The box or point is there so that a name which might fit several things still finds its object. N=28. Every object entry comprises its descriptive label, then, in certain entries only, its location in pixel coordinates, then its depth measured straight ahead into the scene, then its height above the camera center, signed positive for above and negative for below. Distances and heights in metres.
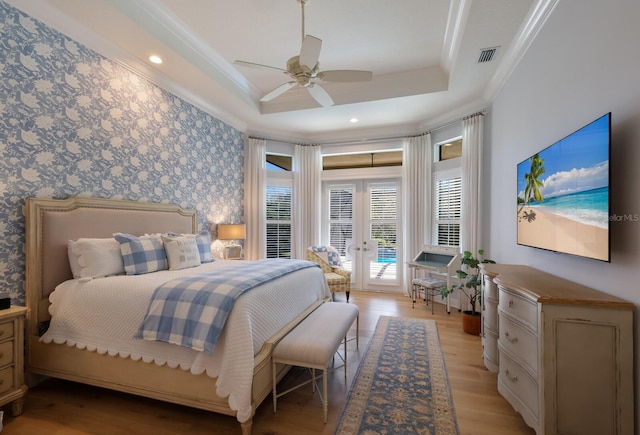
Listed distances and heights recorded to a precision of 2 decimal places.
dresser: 1.41 -0.73
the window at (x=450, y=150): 4.73 +1.21
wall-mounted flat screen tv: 1.54 +0.18
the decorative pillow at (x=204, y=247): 3.45 -0.34
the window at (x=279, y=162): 5.71 +1.15
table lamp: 4.49 -0.27
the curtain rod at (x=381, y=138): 4.70 +1.55
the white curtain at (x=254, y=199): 5.35 +0.37
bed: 1.81 -0.88
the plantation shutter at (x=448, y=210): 4.62 +0.17
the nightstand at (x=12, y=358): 1.93 -0.98
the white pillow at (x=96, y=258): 2.43 -0.35
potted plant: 3.39 -1.12
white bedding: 1.79 -0.77
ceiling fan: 2.43 +1.40
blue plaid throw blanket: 1.81 -0.60
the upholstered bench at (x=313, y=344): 1.92 -0.88
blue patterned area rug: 1.91 -1.37
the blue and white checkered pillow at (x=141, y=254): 2.61 -0.34
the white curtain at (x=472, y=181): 4.07 +0.57
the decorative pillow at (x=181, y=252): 2.95 -0.35
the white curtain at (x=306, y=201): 5.62 +0.36
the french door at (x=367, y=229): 5.48 -0.19
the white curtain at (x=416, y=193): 5.01 +0.49
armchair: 4.68 -0.82
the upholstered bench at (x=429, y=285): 4.22 -0.96
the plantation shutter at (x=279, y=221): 5.60 -0.04
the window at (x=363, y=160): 5.56 +1.19
